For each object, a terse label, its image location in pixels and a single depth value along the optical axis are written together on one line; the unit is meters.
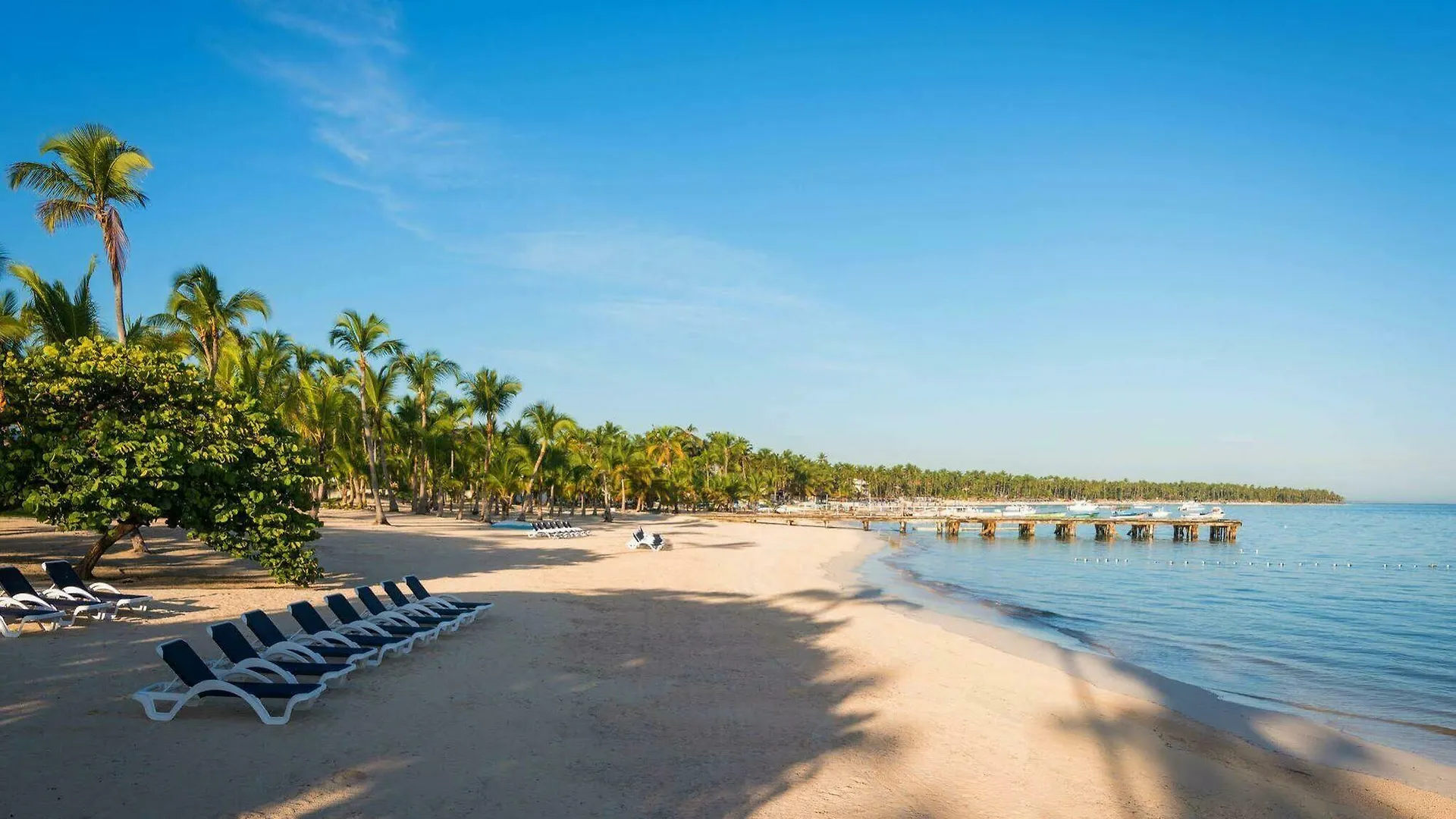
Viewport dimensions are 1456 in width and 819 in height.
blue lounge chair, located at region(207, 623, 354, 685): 7.95
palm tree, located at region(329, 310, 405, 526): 35.94
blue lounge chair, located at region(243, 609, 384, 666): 8.98
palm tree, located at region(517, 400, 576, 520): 48.19
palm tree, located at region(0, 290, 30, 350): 18.45
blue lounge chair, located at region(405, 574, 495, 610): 13.32
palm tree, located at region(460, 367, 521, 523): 45.69
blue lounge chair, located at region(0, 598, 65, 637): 10.27
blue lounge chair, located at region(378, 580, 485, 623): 12.84
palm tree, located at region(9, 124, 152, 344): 19.47
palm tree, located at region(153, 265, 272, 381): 28.19
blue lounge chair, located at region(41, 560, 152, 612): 11.50
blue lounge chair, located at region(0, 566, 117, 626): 10.54
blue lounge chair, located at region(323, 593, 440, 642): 11.09
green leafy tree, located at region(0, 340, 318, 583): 12.93
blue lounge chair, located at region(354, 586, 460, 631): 11.84
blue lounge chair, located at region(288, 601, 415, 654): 9.87
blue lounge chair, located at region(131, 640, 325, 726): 7.26
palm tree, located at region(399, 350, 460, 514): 44.28
